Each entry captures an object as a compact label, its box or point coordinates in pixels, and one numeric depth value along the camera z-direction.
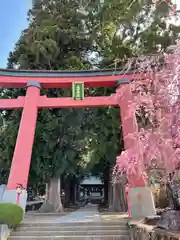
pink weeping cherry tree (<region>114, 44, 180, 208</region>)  2.80
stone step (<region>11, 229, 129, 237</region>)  4.45
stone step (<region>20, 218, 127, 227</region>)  4.73
